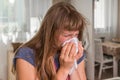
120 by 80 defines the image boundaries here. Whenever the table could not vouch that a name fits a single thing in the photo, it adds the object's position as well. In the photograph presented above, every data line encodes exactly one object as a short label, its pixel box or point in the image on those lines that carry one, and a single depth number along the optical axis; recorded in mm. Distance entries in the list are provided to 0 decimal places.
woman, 1084
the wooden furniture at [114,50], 3176
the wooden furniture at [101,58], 3317
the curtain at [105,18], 3174
